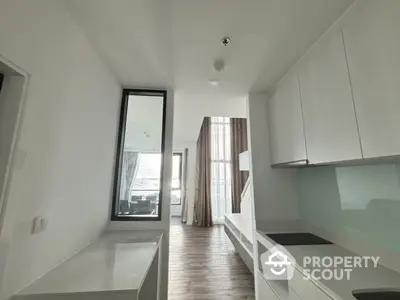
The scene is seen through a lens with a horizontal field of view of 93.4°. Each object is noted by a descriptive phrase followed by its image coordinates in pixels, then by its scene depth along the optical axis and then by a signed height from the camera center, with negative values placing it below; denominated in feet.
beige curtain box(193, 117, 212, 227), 19.93 +0.68
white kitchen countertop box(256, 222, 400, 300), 3.41 -1.82
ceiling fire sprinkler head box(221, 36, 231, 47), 5.24 +4.04
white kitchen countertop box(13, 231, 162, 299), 3.29 -1.74
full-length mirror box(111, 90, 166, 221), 7.61 +1.23
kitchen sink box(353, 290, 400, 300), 3.40 -1.93
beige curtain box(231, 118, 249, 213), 20.82 +3.53
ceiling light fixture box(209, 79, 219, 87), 7.44 +4.08
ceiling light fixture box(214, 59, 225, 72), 6.23 +4.00
